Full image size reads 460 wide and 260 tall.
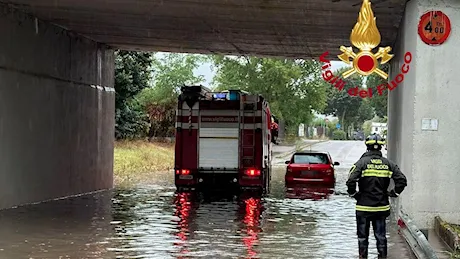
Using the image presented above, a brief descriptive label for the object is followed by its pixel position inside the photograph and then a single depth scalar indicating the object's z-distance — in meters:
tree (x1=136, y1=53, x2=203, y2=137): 53.41
